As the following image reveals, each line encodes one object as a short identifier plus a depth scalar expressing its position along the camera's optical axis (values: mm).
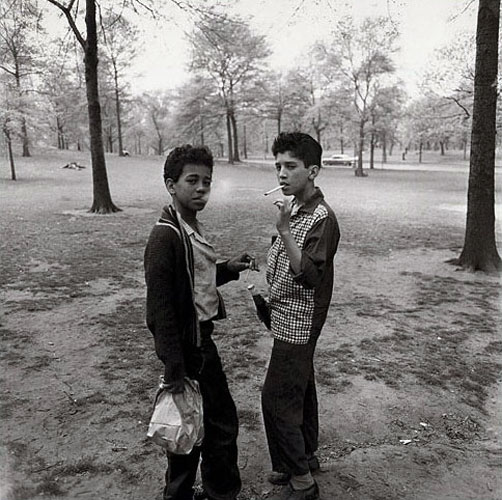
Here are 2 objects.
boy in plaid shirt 2561
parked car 52166
